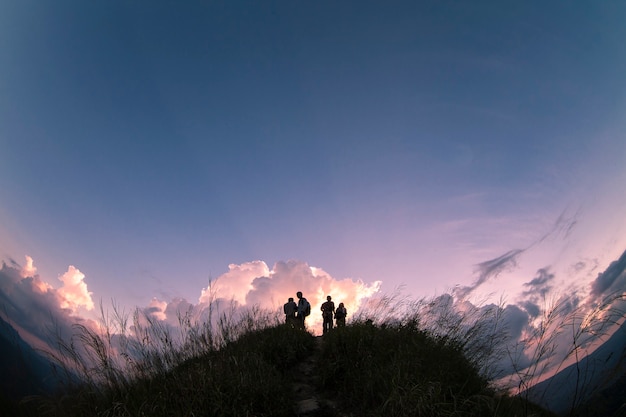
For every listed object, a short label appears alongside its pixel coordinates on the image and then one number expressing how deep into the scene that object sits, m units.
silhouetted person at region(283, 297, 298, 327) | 14.54
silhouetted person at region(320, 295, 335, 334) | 15.79
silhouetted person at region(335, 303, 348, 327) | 16.24
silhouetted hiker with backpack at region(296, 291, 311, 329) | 14.56
